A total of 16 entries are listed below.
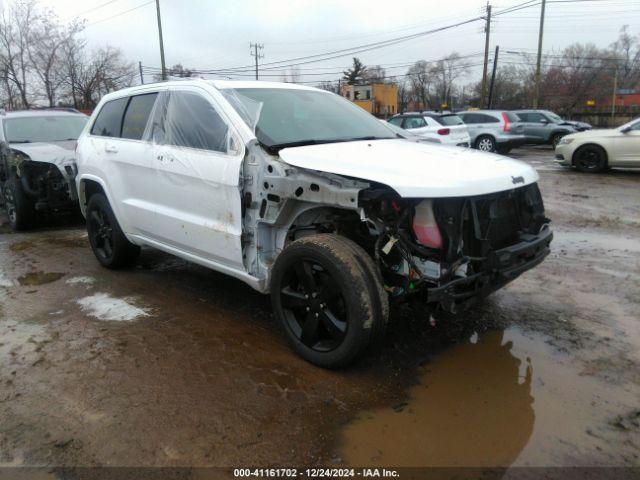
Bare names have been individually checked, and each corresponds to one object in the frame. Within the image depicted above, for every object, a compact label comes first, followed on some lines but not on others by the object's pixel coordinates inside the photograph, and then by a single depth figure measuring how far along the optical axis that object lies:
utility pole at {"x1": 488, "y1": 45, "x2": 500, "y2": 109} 40.62
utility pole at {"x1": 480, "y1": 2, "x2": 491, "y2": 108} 36.06
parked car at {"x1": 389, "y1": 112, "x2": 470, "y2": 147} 13.99
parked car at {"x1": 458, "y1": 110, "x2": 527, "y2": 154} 17.92
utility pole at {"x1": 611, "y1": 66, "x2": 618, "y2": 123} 44.37
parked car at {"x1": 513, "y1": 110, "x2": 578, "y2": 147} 19.84
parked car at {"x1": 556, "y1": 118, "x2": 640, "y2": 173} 11.90
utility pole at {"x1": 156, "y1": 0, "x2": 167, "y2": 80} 31.59
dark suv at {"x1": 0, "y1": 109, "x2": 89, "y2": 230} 7.12
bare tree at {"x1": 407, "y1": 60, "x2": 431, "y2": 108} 66.50
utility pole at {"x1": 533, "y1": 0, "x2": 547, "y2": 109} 32.53
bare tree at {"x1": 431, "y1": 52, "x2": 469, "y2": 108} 63.73
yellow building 37.10
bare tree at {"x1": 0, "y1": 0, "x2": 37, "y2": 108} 28.64
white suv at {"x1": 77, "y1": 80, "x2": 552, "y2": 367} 2.94
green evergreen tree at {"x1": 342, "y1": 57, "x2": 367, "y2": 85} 69.88
